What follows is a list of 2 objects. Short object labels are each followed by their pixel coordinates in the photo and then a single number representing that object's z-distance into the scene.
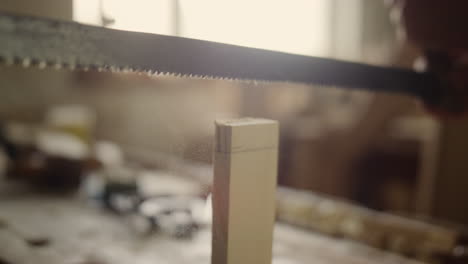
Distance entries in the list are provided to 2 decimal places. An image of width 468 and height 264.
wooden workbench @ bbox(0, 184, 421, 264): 0.78
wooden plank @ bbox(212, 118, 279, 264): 0.53
